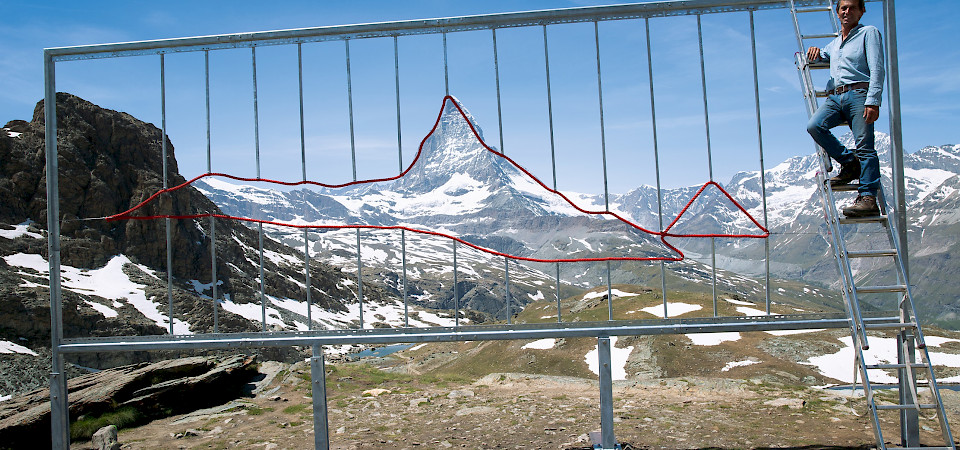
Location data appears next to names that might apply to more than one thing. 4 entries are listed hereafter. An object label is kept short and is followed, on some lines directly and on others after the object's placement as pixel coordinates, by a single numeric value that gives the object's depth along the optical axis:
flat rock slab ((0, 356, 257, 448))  11.08
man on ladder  7.14
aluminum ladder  6.56
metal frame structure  8.07
